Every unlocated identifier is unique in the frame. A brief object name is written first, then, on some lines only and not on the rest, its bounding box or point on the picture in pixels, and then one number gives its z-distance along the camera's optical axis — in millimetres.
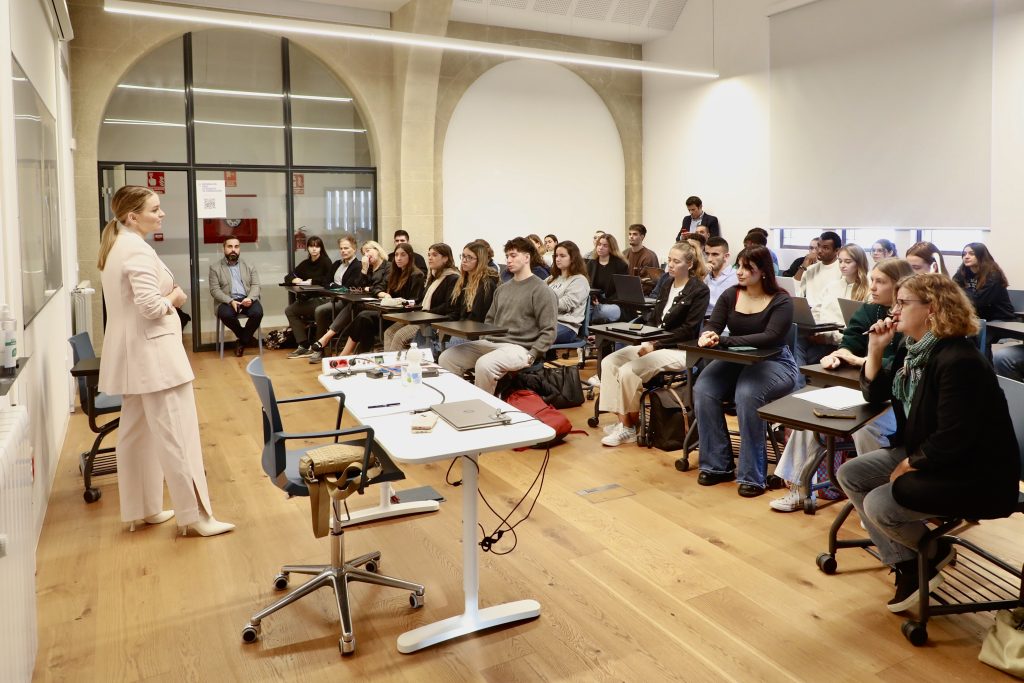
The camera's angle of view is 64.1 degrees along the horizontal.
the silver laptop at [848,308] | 4768
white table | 2686
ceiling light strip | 7504
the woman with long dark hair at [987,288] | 6234
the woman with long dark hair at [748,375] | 4336
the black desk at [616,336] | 5042
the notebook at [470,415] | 2924
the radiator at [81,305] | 7195
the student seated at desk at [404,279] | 7531
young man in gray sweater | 5605
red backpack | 5281
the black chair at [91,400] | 4367
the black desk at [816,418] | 3112
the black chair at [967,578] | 2820
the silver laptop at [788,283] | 6547
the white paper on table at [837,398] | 3420
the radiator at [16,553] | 2078
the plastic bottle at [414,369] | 3678
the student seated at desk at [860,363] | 3631
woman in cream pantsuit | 3582
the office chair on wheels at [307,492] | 2889
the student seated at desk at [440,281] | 6637
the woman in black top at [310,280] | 9281
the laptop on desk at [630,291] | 6941
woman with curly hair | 2674
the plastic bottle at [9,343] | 2711
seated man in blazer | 9133
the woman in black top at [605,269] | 7968
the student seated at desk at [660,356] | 5230
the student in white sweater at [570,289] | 6566
